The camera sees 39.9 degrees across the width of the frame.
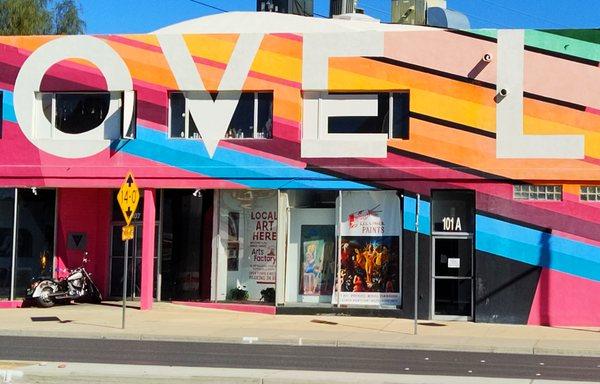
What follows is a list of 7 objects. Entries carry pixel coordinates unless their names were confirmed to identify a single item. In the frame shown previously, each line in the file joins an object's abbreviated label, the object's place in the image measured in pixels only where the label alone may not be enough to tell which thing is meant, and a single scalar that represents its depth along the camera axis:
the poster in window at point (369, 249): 21.25
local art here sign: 22.30
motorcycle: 22.34
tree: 39.97
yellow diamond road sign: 17.72
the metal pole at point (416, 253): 17.95
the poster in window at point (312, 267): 21.83
